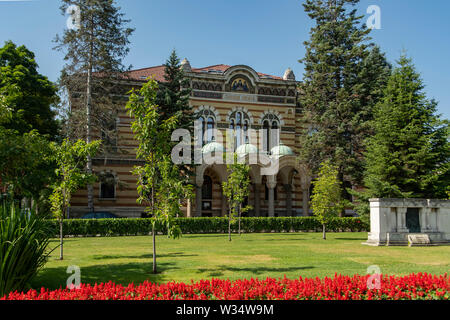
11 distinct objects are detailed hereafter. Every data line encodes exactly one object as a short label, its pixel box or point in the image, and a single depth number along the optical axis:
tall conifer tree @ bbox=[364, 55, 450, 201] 21.09
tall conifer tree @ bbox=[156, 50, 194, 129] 27.64
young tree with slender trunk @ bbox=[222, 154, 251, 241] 21.64
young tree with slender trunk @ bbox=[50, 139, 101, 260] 14.12
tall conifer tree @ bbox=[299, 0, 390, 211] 29.34
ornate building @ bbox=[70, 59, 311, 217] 31.47
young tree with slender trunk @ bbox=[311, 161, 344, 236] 22.34
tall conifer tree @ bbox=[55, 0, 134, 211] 27.19
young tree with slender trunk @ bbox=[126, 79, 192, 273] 11.18
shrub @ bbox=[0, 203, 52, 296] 7.27
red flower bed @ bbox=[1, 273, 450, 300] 6.37
